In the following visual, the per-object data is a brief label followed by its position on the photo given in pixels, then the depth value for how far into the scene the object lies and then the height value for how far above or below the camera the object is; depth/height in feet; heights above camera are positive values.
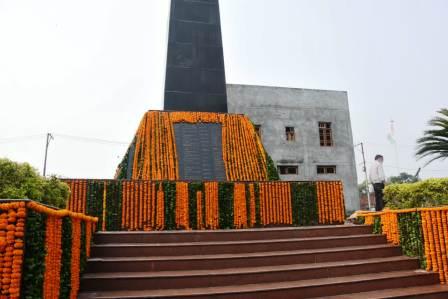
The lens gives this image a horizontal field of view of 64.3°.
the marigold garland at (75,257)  14.16 -1.43
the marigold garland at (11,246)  9.62 -0.62
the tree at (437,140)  36.76 +7.75
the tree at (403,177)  202.80 +22.13
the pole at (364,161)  119.91 +18.04
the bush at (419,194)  24.50 +1.43
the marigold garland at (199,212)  25.81 +0.51
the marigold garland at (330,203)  28.40 +1.03
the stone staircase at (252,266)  16.19 -2.49
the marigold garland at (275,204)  27.20 +1.03
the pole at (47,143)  102.38 +23.06
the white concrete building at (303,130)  71.92 +17.96
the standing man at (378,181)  29.27 +2.72
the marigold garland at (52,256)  11.34 -1.11
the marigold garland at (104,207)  24.31 +0.97
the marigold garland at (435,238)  19.98 -1.39
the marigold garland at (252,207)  26.71 +0.81
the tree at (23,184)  13.28 +1.53
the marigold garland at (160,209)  25.11 +0.77
